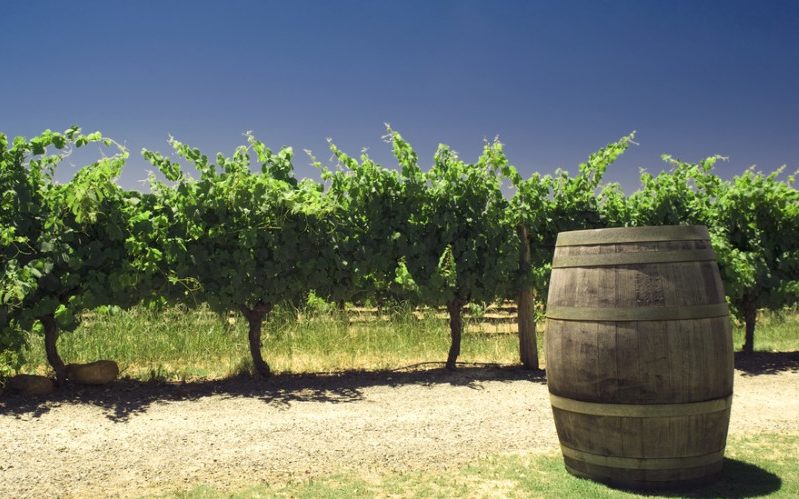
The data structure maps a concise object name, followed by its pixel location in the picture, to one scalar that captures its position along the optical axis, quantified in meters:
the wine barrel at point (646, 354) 4.05
